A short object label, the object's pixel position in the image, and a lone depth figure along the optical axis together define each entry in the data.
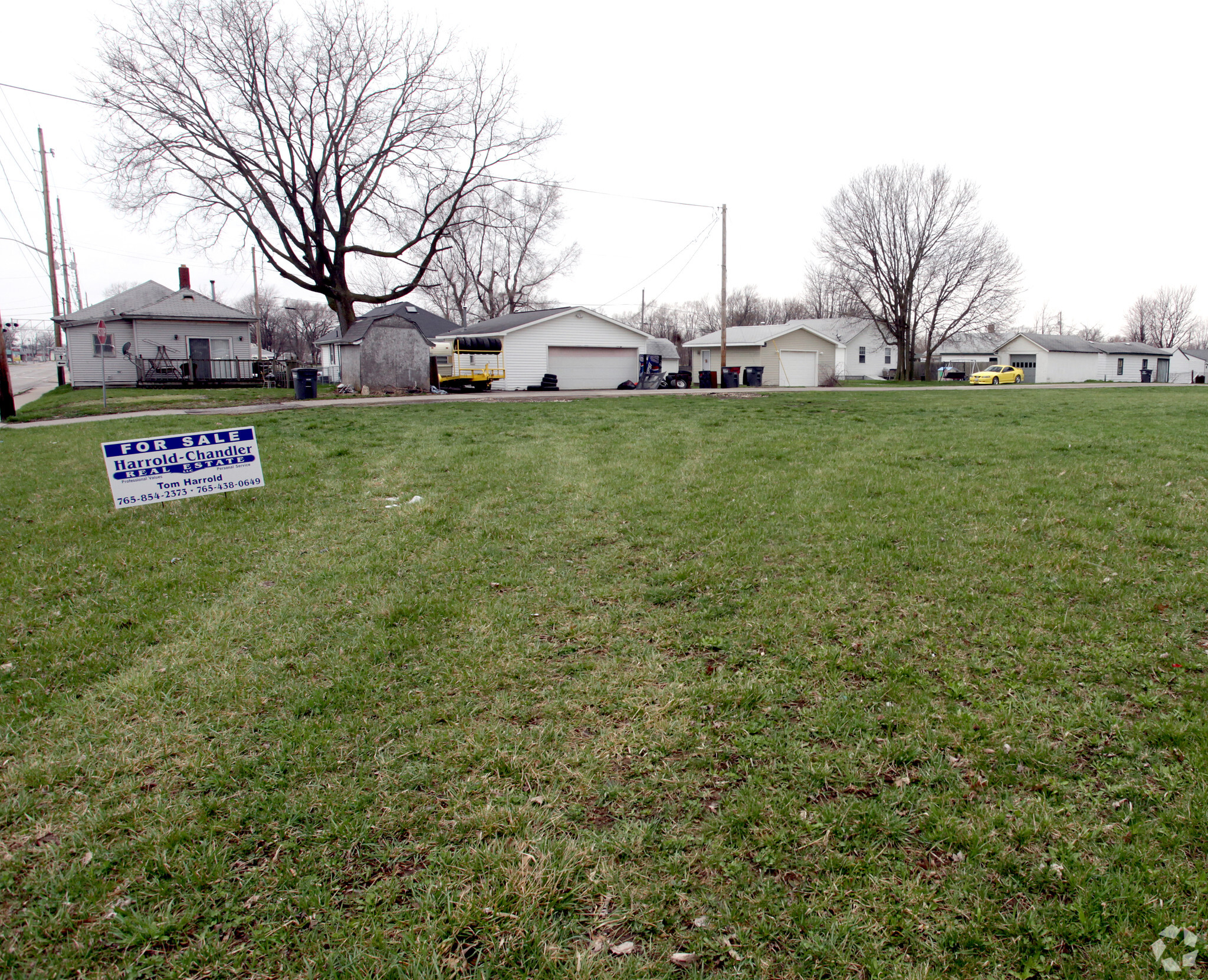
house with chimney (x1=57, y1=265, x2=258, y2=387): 30.56
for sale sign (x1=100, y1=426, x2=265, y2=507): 6.75
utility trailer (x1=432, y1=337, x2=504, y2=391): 28.47
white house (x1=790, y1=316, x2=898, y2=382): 53.31
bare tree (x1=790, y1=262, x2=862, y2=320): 46.09
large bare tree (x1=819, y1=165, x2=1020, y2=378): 42.00
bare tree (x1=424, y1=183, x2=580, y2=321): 56.94
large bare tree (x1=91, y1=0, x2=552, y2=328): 27.77
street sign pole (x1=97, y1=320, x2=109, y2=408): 18.59
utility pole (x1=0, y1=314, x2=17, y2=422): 17.89
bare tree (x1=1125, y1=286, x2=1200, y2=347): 86.50
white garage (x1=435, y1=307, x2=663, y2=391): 30.92
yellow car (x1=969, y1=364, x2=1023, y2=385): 44.72
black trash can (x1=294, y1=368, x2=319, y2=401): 24.00
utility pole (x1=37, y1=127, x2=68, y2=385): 27.94
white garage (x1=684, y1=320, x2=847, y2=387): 39.19
